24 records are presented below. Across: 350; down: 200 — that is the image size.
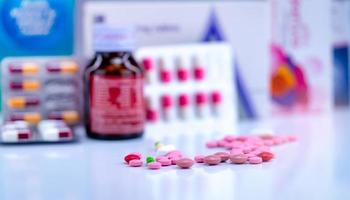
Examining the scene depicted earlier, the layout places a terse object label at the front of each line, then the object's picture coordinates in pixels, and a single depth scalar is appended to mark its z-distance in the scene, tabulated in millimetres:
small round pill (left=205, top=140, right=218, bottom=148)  539
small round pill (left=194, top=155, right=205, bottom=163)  486
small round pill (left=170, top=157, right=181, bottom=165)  481
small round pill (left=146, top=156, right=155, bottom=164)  481
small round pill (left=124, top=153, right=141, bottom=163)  489
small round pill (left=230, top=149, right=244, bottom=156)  492
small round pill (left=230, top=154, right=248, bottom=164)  484
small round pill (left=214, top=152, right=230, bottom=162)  488
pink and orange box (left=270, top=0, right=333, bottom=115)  676
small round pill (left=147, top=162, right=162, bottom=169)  474
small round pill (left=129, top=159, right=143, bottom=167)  480
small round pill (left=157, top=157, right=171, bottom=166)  479
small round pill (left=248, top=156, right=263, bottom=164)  485
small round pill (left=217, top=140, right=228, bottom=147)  539
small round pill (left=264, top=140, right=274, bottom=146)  543
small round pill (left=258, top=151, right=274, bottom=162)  492
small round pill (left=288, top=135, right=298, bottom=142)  564
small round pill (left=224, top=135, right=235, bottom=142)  548
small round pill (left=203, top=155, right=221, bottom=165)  480
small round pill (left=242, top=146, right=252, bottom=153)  506
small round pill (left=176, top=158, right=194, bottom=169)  472
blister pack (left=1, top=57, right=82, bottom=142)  596
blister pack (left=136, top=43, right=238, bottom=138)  618
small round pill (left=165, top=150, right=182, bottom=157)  493
